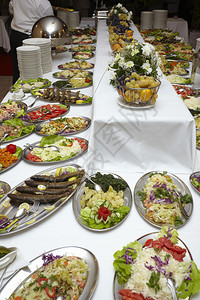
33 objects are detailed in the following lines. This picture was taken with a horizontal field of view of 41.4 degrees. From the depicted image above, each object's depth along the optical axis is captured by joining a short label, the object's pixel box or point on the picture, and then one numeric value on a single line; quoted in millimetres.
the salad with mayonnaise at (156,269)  919
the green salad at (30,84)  2785
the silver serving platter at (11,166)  1597
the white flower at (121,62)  1698
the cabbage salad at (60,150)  1676
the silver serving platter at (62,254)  974
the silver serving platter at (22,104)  2363
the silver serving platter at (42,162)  1645
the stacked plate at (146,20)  5781
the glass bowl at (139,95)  1518
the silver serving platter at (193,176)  1439
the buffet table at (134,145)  1537
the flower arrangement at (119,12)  4285
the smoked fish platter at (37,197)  1253
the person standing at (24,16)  3629
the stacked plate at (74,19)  5508
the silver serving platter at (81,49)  4111
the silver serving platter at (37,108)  2129
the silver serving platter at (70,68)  3299
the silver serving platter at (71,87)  2738
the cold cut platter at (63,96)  2428
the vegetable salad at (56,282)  938
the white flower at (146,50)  1738
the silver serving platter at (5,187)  1440
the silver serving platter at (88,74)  3057
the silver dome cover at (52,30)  3281
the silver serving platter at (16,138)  1892
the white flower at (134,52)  1744
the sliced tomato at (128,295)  896
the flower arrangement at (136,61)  1694
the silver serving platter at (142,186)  1251
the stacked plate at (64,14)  5505
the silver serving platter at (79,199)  1237
